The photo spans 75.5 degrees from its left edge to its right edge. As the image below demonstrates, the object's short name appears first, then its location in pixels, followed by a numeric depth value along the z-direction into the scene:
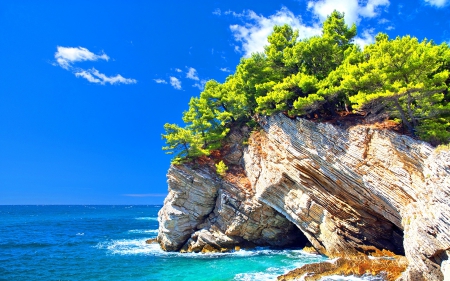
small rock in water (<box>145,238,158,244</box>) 39.15
